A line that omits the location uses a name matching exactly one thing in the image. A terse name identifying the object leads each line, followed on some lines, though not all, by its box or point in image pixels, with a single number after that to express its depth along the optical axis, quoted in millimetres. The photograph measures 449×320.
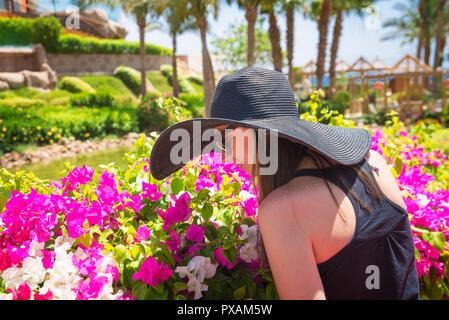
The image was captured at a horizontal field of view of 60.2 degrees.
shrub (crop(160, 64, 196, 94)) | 34031
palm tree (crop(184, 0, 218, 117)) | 14804
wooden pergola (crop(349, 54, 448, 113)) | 19734
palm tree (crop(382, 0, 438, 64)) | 32559
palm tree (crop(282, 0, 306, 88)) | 17353
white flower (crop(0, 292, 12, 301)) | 1174
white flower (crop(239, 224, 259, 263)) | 1406
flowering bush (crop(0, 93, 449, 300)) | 1262
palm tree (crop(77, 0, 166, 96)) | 22766
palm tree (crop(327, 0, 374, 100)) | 19531
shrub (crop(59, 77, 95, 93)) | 24516
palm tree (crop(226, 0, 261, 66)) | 13641
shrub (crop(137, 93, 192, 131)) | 16153
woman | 1086
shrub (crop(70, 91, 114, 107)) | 19066
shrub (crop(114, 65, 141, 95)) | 29797
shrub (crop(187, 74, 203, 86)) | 37766
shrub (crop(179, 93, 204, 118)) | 22058
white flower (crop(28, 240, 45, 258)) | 1375
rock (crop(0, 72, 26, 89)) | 21505
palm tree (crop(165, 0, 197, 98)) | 26812
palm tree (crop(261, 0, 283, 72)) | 16191
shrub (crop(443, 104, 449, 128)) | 12336
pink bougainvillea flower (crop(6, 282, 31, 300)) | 1144
